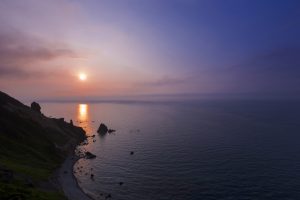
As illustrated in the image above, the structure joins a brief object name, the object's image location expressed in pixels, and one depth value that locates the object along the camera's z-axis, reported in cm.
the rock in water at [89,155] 8429
